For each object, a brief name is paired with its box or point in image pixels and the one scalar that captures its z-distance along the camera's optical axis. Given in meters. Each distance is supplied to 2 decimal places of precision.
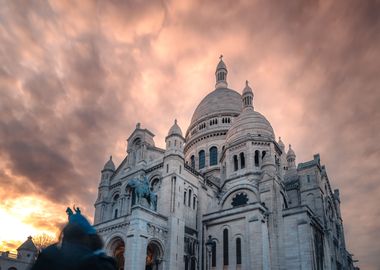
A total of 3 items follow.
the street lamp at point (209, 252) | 33.76
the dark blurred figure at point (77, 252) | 2.96
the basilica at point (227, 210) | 32.47
